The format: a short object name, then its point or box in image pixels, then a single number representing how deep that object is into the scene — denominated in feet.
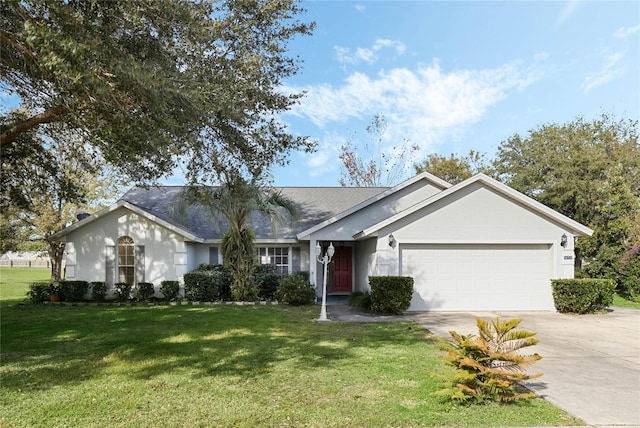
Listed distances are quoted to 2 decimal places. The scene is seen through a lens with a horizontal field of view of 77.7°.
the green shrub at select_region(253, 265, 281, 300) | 53.21
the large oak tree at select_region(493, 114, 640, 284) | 82.17
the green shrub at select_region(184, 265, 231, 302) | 51.49
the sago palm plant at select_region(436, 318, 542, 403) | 16.19
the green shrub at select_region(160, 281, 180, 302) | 52.11
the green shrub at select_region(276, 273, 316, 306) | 48.44
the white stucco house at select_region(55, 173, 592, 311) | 44.42
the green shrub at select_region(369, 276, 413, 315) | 41.09
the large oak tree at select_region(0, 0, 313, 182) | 17.51
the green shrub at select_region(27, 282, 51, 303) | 52.24
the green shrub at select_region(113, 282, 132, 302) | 52.24
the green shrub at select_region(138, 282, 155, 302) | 52.49
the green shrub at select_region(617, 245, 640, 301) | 56.75
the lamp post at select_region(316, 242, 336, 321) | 37.65
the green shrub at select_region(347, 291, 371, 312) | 44.09
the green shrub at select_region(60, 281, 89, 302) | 52.37
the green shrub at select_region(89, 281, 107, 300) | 52.80
